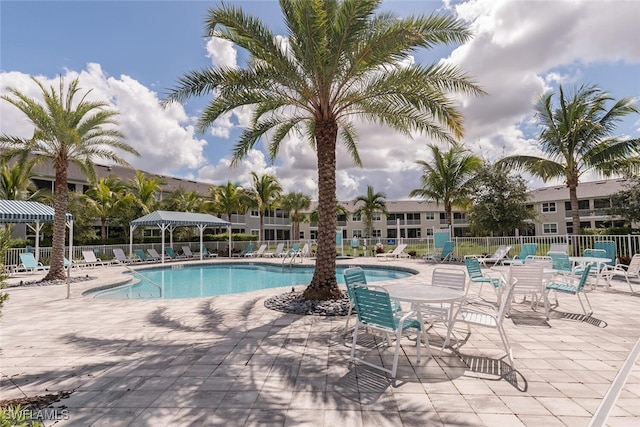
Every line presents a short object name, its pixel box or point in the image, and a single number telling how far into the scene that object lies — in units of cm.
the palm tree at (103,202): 2245
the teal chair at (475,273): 766
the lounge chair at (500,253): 1454
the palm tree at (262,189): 2978
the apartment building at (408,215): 3133
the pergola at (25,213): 1270
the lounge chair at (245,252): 2452
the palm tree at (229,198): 2895
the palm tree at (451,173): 2173
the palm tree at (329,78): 680
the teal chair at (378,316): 386
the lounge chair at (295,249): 2121
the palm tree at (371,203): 3875
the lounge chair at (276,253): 2381
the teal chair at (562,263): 824
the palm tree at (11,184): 1961
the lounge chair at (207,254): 2492
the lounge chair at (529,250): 1241
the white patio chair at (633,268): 870
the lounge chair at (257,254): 2411
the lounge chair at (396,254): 2066
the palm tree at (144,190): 2547
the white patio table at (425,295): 426
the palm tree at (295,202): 3641
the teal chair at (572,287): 626
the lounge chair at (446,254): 1783
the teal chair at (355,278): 517
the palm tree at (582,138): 1490
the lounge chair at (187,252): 2417
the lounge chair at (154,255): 2191
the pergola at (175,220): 1931
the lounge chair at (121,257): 1962
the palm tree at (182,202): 2742
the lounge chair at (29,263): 1459
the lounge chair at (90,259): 1790
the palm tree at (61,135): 1182
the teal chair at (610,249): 1088
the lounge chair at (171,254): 2289
